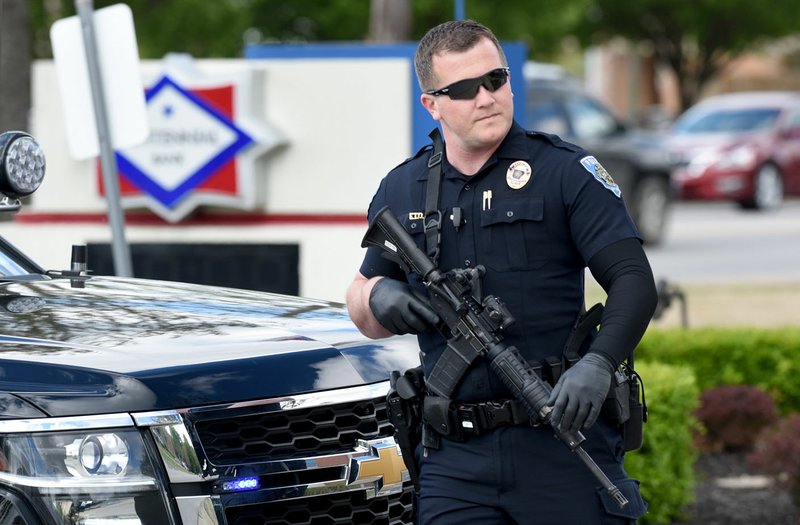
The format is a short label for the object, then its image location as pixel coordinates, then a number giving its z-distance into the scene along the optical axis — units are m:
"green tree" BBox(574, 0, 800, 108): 78.19
